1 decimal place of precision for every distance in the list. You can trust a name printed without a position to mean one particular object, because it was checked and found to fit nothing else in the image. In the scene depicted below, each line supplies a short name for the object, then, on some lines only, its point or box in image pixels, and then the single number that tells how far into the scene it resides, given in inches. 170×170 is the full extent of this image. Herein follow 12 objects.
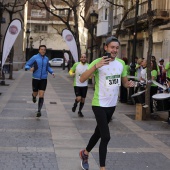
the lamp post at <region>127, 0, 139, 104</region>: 618.0
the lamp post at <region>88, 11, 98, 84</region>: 979.2
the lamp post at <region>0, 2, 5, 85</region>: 862.5
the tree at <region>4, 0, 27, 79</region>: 1025.2
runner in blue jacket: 431.2
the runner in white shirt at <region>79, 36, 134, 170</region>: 223.1
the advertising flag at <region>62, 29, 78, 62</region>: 870.4
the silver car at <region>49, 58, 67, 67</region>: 2608.3
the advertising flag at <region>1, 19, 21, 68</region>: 726.1
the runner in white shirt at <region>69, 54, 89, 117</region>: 442.0
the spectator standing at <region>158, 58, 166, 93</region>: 671.9
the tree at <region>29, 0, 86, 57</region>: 1050.1
